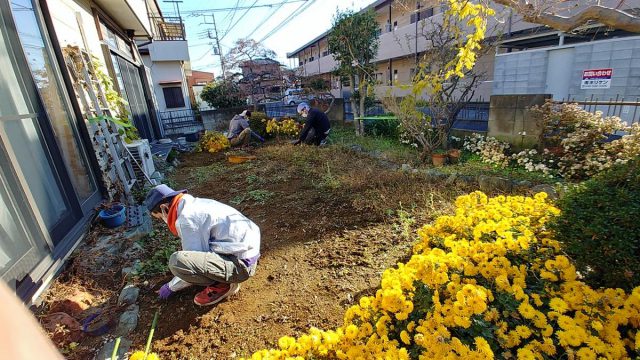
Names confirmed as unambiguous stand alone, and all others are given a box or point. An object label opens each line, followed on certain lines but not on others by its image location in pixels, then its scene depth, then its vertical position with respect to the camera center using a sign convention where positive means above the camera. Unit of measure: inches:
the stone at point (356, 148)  252.4 -48.8
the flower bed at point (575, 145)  135.1 -36.6
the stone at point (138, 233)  114.5 -49.6
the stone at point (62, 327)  75.7 -52.9
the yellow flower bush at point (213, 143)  305.9 -40.2
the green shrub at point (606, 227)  50.5 -28.0
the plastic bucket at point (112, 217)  125.3 -42.7
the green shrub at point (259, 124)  353.0 -30.1
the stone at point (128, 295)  89.6 -54.5
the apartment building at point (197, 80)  880.9 +99.0
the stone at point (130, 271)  100.2 -52.9
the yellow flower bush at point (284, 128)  342.0 -35.2
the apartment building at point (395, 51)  450.9 +69.6
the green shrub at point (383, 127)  284.9 -39.8
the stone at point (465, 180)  157.2 -52.1
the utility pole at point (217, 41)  910.9 +182.2
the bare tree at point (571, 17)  77.2 +13.8
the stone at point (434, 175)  166.1 -51.1
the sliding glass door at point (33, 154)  84.7 -11.9
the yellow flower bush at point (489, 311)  47.5 -40.5
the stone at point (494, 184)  146.1 -52.1
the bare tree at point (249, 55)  459.2 +65.7
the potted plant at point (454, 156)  198.8 -49.1
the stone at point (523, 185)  140.2 -51.3
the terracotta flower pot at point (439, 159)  198.1 -50.1
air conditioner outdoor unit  185.2 -27.9
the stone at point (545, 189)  129.5 -51.2
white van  471.6 +1.6
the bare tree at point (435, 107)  207.9 -17.6
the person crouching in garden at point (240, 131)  317.2 -31.9
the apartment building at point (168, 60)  559.8 +87.3
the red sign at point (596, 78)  255.2 -10.7
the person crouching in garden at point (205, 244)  81.8 -39.4
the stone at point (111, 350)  71.9 -56.6
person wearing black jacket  276.4 -33.0
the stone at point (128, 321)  79.9 -56.1
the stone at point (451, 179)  158.6 -51.6
